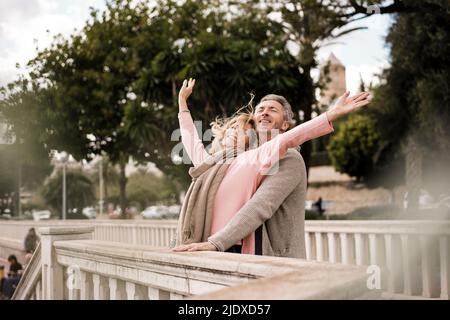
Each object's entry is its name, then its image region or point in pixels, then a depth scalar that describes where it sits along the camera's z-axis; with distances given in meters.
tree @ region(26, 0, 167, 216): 17.03
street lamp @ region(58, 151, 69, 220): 19.58
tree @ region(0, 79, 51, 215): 15.87
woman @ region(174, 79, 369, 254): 2.43
